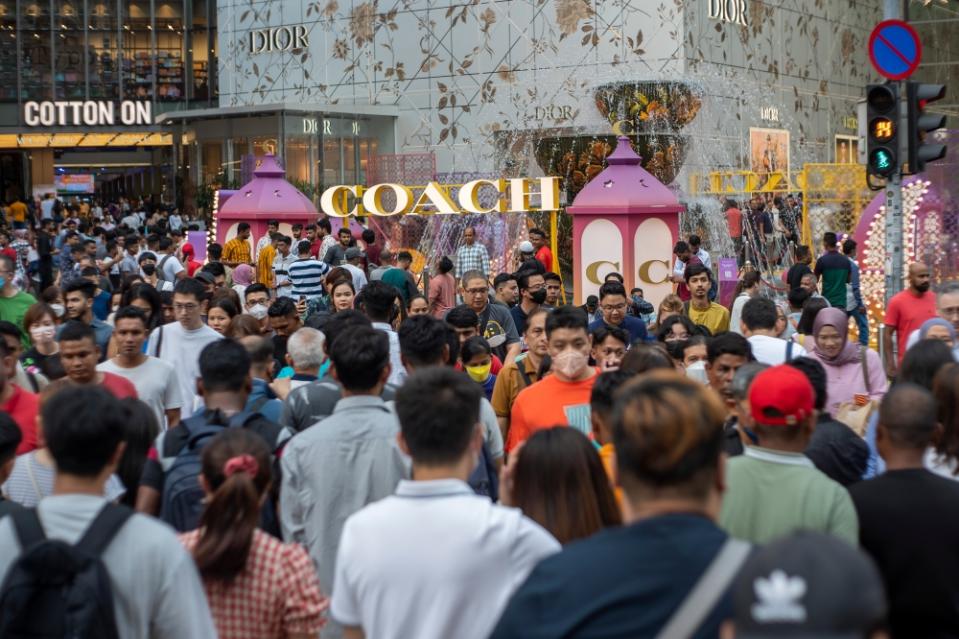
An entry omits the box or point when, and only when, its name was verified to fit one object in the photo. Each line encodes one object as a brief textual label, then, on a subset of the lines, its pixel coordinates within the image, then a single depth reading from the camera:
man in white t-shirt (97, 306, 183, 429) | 7.12
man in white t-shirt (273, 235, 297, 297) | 15.79
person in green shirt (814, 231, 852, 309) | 14.92
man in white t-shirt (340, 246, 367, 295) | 14.38
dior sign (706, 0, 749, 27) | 31.78
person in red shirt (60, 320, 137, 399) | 6.67
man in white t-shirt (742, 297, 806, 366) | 7.66
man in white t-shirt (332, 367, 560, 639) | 3.45
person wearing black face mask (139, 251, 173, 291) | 14.52
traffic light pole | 10.04
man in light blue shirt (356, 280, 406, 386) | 8.16
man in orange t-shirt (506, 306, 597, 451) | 6.20
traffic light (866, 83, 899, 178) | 10.22
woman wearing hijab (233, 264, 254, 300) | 15.06
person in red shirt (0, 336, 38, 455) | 5.96
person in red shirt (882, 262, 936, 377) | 9.94
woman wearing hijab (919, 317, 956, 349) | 7.68
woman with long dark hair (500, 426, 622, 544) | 4.13
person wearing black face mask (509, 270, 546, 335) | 10.97
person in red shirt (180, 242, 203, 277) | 17.33
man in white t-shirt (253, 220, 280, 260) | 18.41
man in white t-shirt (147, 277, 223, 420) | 8.27
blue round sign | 10.14
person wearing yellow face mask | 8.09
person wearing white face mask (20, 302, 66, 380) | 8.21
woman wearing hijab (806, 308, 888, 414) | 7.59
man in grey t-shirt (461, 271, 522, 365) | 9.96
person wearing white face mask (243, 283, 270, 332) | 10.89
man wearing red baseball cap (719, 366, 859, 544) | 3.91
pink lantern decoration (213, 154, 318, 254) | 21.97
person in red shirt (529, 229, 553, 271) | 17.27
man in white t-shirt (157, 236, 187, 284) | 15.82
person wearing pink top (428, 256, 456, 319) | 13.55
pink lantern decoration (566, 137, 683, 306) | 16.55
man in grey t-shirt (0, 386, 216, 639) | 3.50
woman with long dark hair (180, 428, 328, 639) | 3.98
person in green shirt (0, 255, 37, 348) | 10.20
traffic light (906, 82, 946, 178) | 10.19
